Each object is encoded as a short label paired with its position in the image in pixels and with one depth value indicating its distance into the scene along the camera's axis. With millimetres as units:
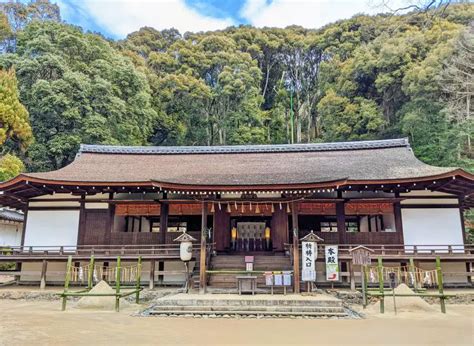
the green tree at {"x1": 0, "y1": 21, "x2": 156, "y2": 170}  25047
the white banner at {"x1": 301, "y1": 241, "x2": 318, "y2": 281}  10637
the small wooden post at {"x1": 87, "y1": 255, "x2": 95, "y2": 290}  10306
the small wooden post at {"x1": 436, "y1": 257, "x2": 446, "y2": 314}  9133
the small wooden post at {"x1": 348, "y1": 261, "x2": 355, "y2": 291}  11680
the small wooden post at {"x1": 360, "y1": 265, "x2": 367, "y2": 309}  9711
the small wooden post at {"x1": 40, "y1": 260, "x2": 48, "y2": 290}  12315
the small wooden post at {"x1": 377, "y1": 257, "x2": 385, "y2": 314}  8909
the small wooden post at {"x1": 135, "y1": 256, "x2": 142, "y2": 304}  10522
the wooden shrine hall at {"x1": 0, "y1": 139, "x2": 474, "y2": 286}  12188
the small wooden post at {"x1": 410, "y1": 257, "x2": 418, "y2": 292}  10567
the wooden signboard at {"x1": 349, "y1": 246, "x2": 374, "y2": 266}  9773
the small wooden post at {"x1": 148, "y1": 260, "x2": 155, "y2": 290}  12367
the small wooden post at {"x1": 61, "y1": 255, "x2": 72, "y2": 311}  9352
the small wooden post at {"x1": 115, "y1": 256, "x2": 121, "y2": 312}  9188
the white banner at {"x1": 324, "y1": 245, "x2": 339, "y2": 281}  10922
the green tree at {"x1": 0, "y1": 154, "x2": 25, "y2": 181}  19562
